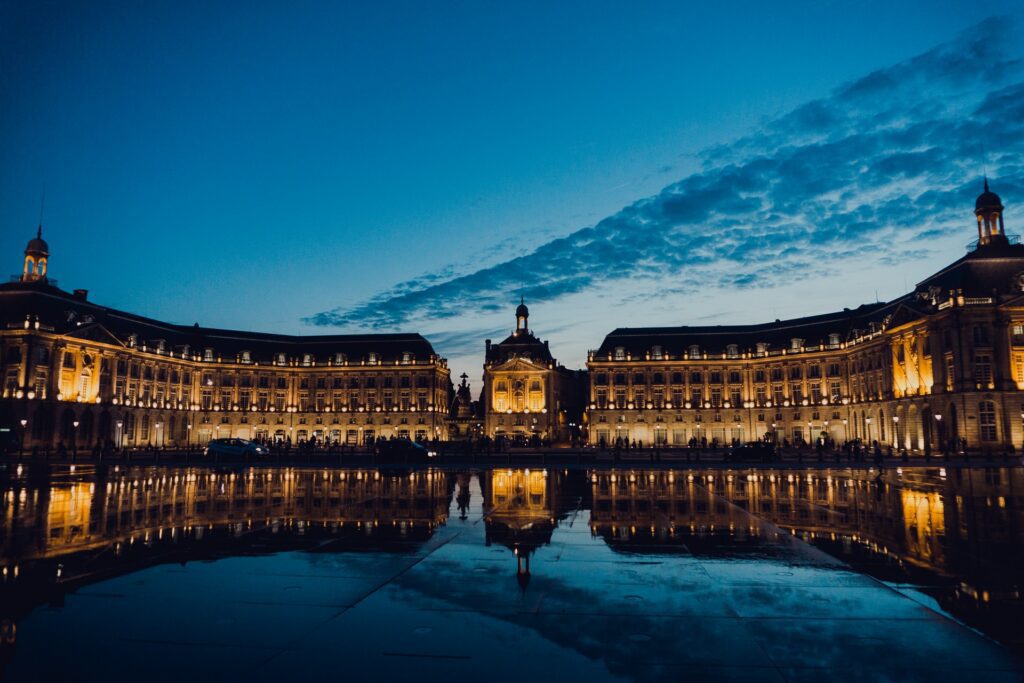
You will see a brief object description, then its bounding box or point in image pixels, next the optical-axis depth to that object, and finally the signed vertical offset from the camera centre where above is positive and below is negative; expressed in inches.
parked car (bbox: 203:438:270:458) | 1991.9 -72.3
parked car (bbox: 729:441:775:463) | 1893.5 -86.6
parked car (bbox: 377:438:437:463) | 1927.9 -80.0
